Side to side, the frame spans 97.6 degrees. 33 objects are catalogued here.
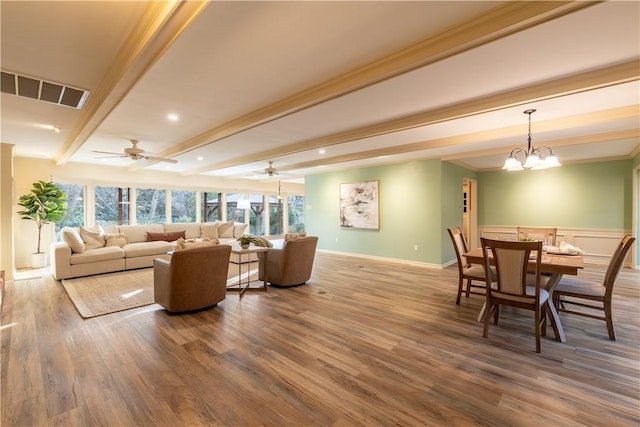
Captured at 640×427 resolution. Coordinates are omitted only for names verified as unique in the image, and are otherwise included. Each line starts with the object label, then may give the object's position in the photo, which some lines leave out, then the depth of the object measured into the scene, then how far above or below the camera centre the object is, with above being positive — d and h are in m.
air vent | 2.64 +1.23
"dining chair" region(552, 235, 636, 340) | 2.65 -0.75
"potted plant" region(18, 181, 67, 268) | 5.67 +0.10
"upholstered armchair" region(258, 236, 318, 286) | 4.48 -0.81
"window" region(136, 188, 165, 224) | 7.91 +0.16
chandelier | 3.17 +0.61
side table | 4.27 -1.16
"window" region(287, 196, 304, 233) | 11.90 +0.00
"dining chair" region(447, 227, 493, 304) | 3.64 -0.75
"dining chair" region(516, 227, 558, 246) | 3.84 -0.28
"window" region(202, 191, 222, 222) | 9.32 +0.21
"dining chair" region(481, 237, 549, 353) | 2.52 -0.62
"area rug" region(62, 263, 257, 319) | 3.60 -1.21
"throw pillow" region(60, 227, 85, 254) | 5.16 -0.54
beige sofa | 4.99 -0.77
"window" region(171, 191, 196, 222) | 8.59 +0.19
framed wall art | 7.03 +0.22
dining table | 2.62 -0.51
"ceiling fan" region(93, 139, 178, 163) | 4.67 +1.01
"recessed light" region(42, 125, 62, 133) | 4.07 +1.23
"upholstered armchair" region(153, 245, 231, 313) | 3.26 -0.80
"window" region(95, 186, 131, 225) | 7.26 +0.16
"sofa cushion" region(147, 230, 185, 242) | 6.61 -0.59
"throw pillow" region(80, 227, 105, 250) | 5.56 -0.55
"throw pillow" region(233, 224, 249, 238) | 8.16 -0.49
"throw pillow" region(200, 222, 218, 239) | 7.67 -0.50
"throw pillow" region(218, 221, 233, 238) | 7.98 -0.48
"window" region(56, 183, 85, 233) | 6.80 +0.13
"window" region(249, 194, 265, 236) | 10.55 -0.09
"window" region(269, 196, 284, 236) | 11.12 -0.13
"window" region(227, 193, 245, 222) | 9.91 +0.12
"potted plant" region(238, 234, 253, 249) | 4.45 -0.47
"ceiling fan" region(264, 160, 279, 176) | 6.29 +0.95
